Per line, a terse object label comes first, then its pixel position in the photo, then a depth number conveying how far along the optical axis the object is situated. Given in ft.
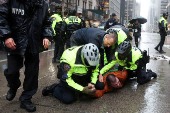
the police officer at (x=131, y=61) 12.55
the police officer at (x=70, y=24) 20.44
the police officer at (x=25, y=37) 8.25
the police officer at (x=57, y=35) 22.53
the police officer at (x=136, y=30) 40.41
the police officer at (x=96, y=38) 12.01
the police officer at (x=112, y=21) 26.40
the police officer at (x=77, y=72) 9.36
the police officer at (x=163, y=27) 31.50
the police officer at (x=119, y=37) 16.08
